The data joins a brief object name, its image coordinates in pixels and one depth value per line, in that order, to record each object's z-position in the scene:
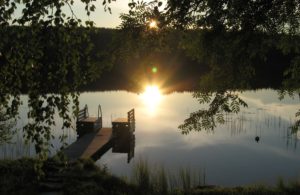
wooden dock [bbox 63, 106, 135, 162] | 21.41
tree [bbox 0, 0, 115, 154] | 4.71
